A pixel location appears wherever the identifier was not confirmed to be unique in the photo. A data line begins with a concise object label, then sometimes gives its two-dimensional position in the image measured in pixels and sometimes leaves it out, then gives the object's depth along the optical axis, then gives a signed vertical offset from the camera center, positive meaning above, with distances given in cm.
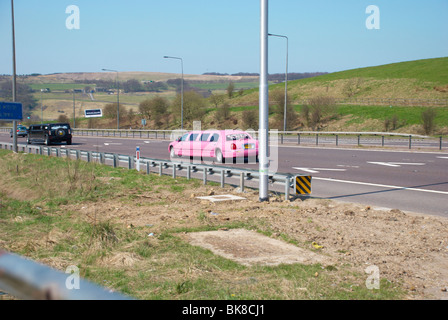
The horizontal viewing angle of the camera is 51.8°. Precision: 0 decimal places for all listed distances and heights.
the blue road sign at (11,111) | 1912 +43
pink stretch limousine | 2128 -110
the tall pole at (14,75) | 2721 +275
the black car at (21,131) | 5956 -129
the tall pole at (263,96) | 1109 +63
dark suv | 3975 -103
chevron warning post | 1159 -157
